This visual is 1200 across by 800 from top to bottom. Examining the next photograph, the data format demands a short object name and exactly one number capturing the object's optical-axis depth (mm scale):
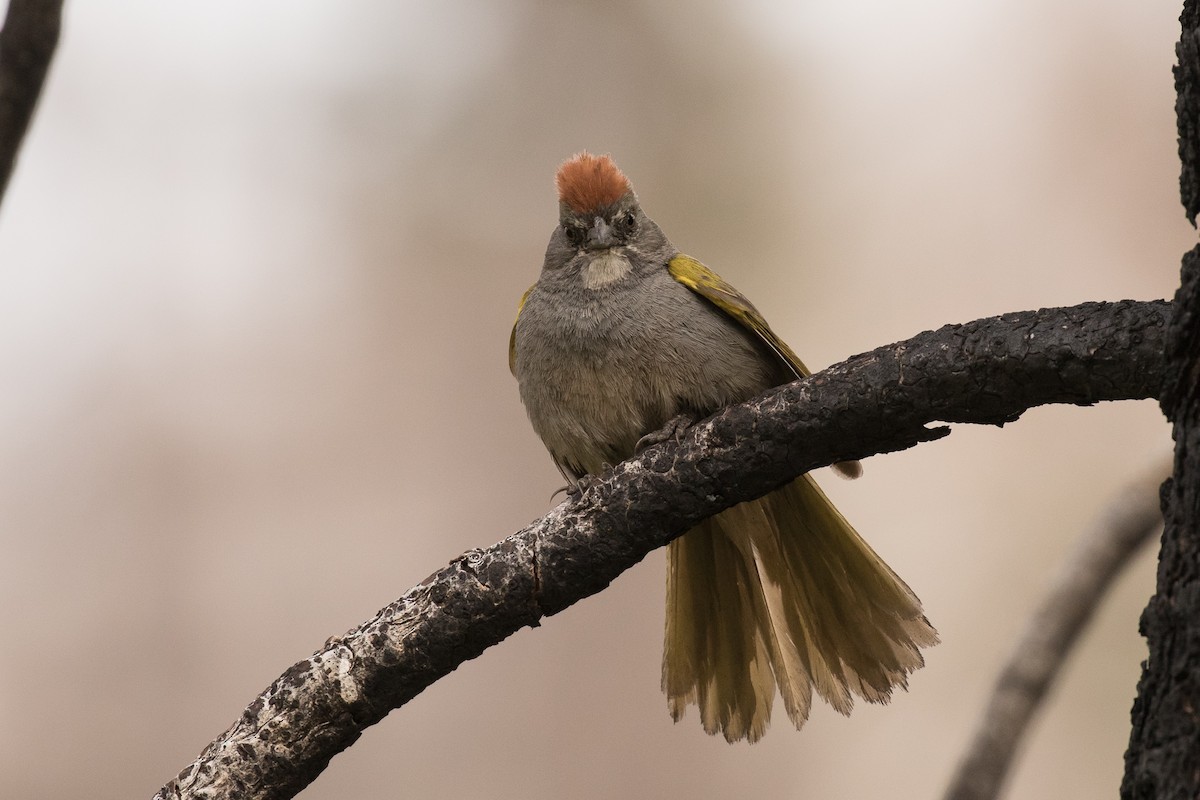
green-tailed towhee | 6516
